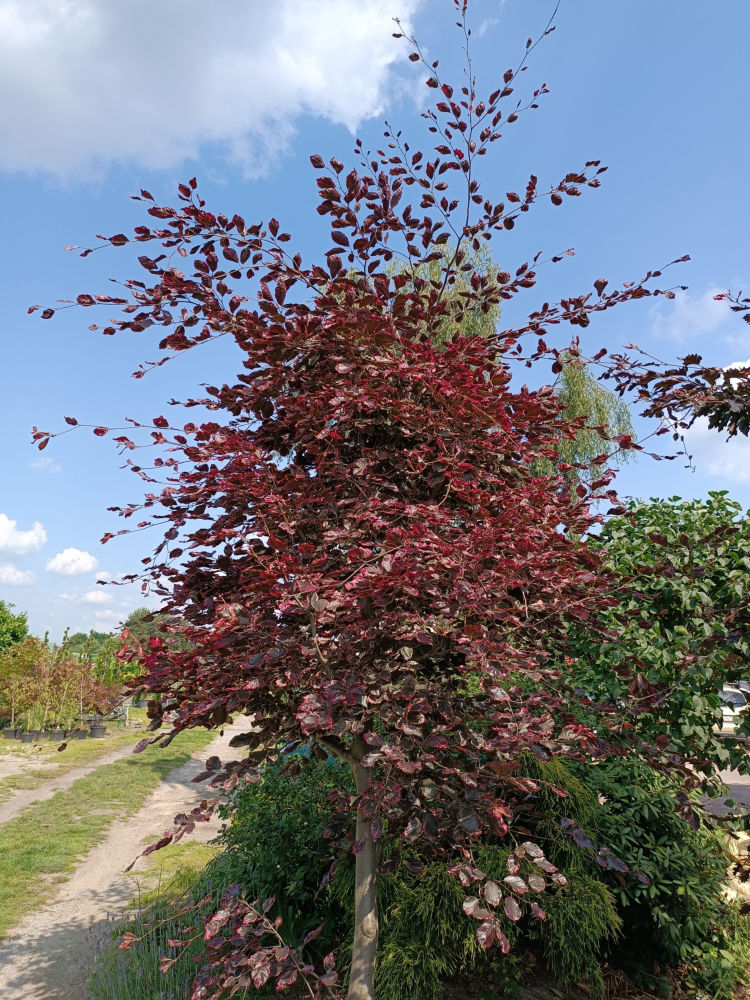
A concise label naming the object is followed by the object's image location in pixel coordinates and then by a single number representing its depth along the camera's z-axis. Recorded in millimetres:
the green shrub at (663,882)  3479
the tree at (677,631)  3752
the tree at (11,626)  22688
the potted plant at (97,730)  14898
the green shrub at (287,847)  3637
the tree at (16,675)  14297
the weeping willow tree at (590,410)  11555
